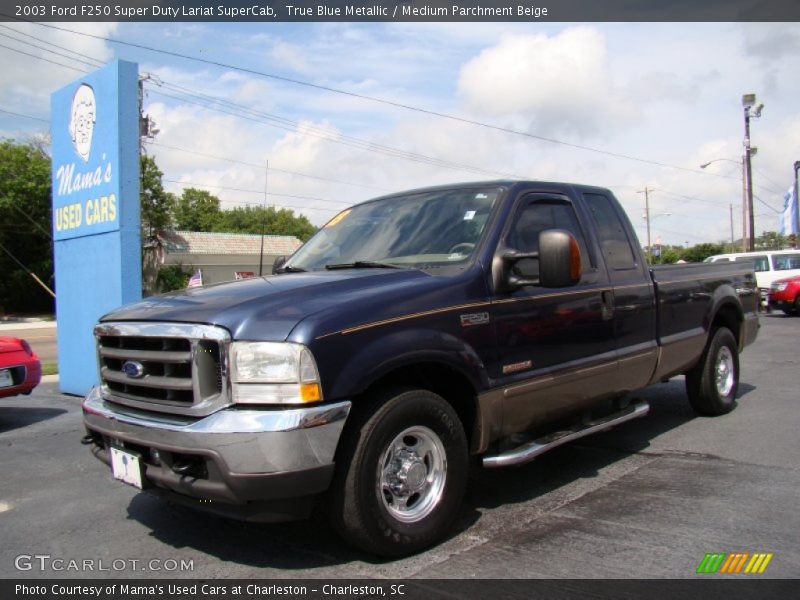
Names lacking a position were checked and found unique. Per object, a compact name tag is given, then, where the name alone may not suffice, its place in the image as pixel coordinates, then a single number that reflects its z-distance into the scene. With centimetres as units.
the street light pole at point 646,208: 5941
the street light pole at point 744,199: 3409
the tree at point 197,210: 7000
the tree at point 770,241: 6490
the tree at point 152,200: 4256
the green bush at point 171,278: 4375
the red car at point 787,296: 1800
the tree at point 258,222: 7669
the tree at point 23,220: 3556
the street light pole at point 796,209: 3900
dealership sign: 859
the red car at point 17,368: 699
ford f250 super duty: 310
